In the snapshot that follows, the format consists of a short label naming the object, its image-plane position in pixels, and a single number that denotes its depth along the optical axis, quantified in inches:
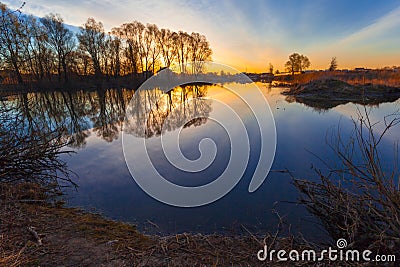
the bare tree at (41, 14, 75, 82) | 1487.5
